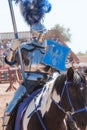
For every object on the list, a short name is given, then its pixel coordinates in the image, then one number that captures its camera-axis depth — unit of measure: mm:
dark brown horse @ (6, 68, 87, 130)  6298
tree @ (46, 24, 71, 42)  84799
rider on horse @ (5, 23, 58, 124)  7828
